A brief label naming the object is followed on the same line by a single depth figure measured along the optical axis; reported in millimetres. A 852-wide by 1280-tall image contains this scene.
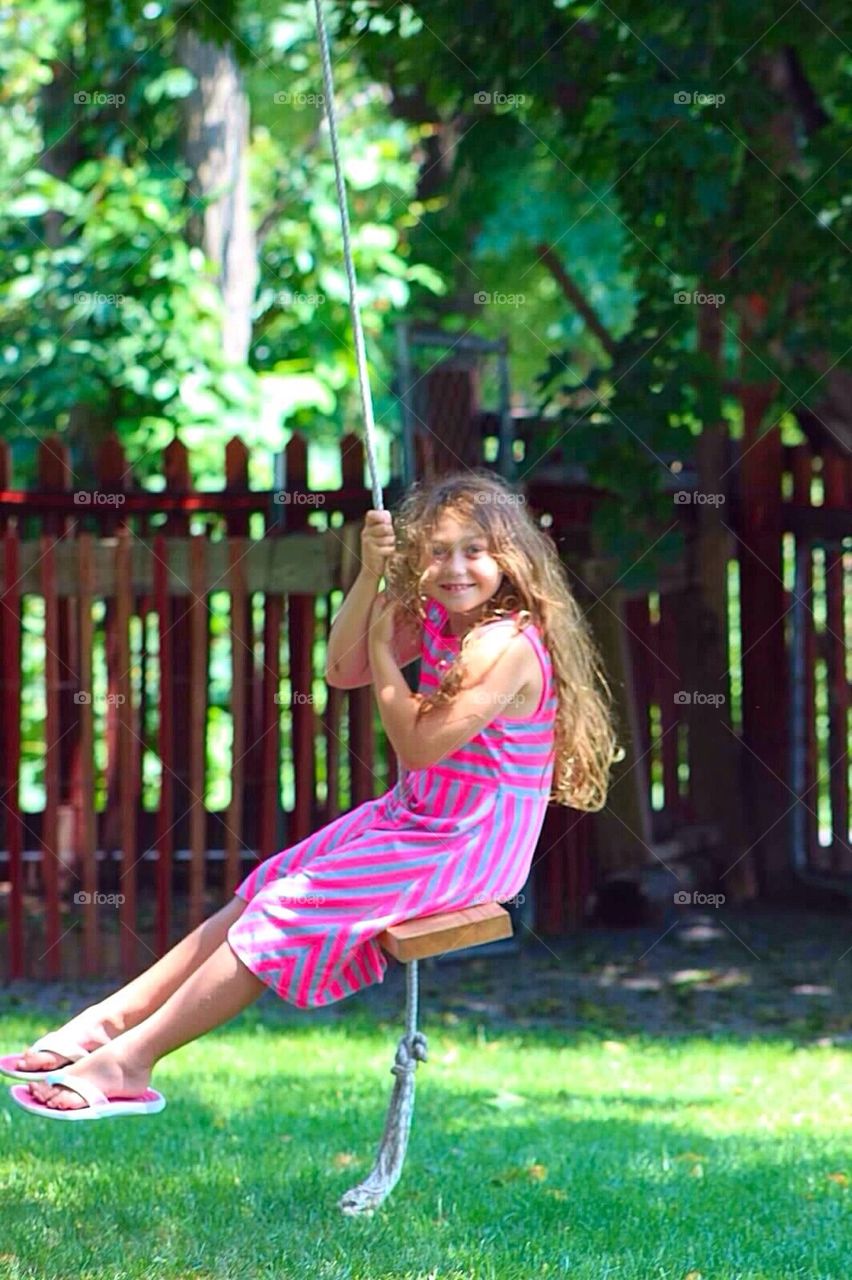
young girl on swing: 6664
